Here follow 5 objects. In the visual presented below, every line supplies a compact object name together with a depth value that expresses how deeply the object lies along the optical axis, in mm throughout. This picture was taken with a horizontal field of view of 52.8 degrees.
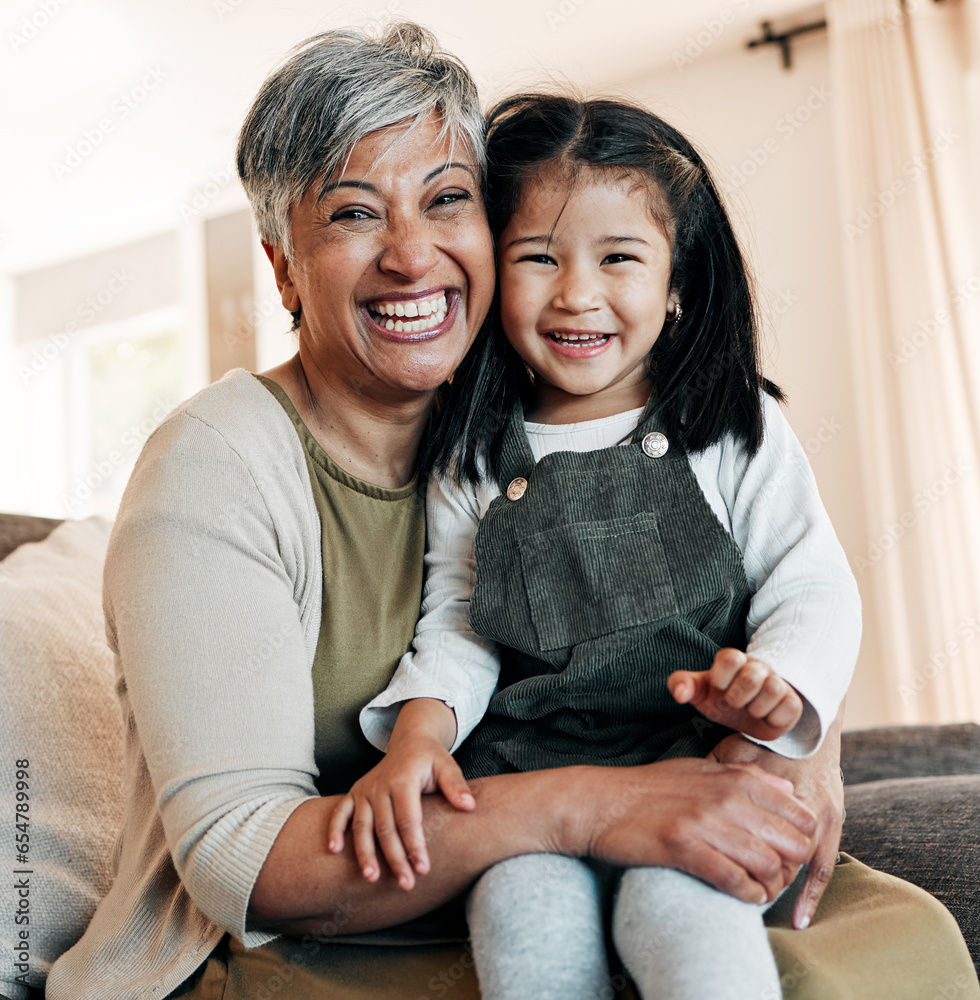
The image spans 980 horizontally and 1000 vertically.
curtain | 3844
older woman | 994
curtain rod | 4445
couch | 1338
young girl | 931
